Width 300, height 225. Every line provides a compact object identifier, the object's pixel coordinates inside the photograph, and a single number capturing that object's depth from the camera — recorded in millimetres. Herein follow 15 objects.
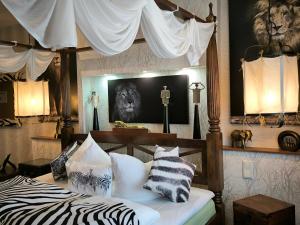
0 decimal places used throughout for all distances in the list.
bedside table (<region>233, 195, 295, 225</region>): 2293
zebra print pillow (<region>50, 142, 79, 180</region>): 3113
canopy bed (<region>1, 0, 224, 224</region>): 1274
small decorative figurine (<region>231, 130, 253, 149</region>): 2855
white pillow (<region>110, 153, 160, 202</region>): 2420
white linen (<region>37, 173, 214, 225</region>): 2055
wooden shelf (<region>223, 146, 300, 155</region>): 2603
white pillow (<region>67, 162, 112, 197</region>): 2446
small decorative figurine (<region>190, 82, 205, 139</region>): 3033
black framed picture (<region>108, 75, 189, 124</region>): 3270
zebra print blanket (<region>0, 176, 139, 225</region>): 1720
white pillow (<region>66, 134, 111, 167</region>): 2863
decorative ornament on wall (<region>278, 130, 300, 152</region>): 2598
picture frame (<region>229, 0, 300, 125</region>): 2695
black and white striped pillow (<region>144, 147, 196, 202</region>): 2346
